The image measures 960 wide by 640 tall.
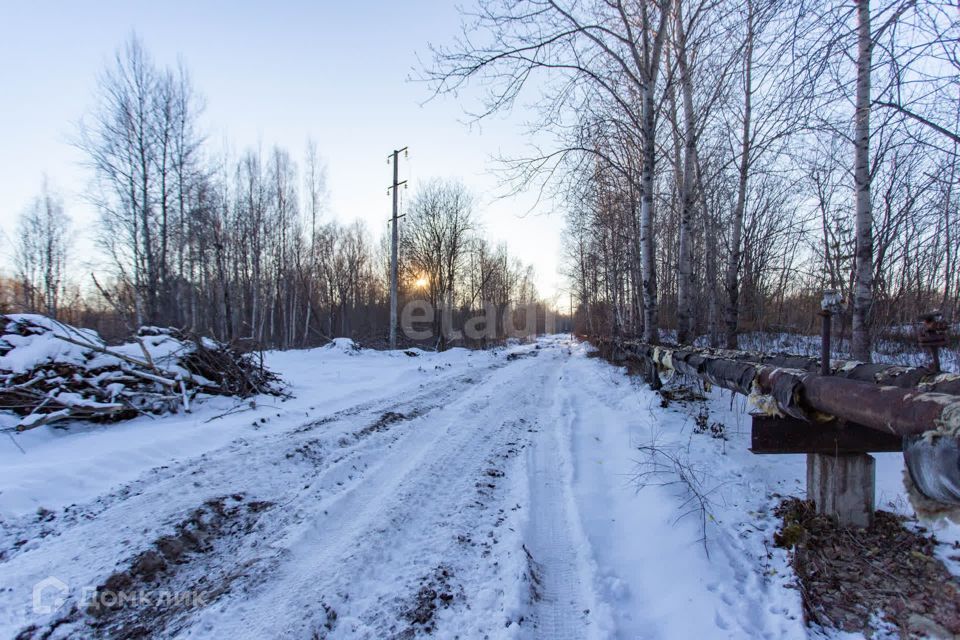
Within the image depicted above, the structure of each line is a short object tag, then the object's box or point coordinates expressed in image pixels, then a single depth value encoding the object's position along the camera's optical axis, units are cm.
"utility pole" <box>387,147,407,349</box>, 1817
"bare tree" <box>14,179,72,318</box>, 3052
